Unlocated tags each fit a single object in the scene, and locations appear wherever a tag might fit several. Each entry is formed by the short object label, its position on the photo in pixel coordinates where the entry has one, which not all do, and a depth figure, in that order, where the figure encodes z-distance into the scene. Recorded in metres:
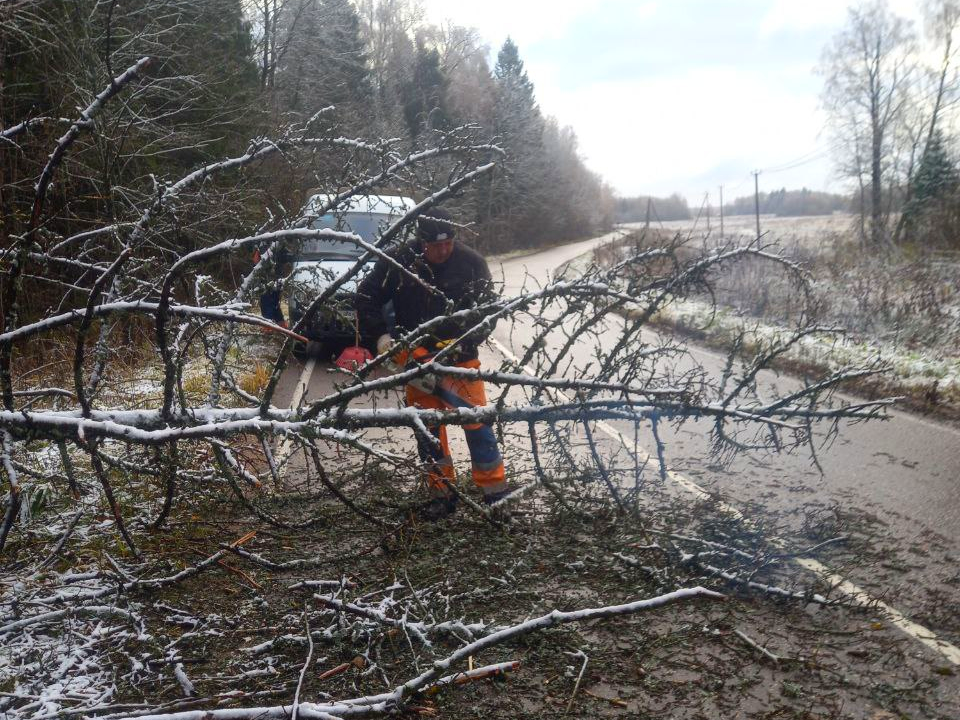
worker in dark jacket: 4.77
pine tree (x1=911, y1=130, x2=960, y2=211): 20.75
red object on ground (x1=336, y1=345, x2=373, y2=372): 4.34
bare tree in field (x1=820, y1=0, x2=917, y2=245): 37.09
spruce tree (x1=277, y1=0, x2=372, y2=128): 25.09
